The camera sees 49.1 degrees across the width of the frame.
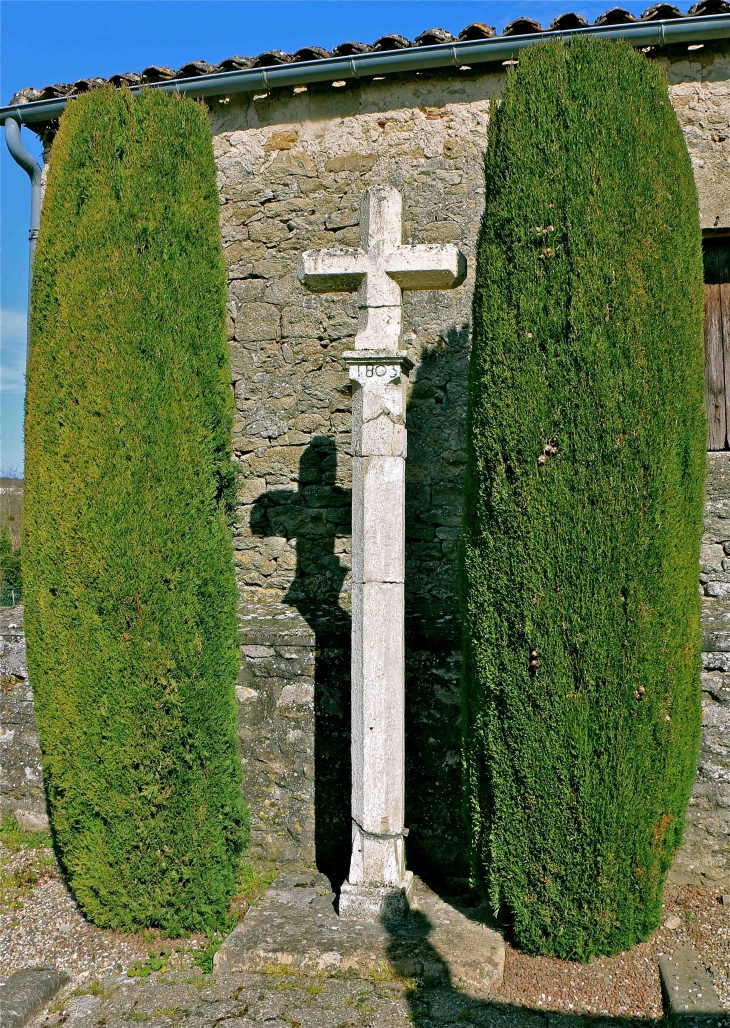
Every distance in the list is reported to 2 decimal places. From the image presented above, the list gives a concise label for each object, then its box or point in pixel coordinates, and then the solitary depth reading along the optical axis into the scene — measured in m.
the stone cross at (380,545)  3.86
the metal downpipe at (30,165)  5.98
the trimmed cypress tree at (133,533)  3.96
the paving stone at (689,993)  3.16
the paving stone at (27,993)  3.36
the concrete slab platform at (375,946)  3.44
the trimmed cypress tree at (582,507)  3.50
